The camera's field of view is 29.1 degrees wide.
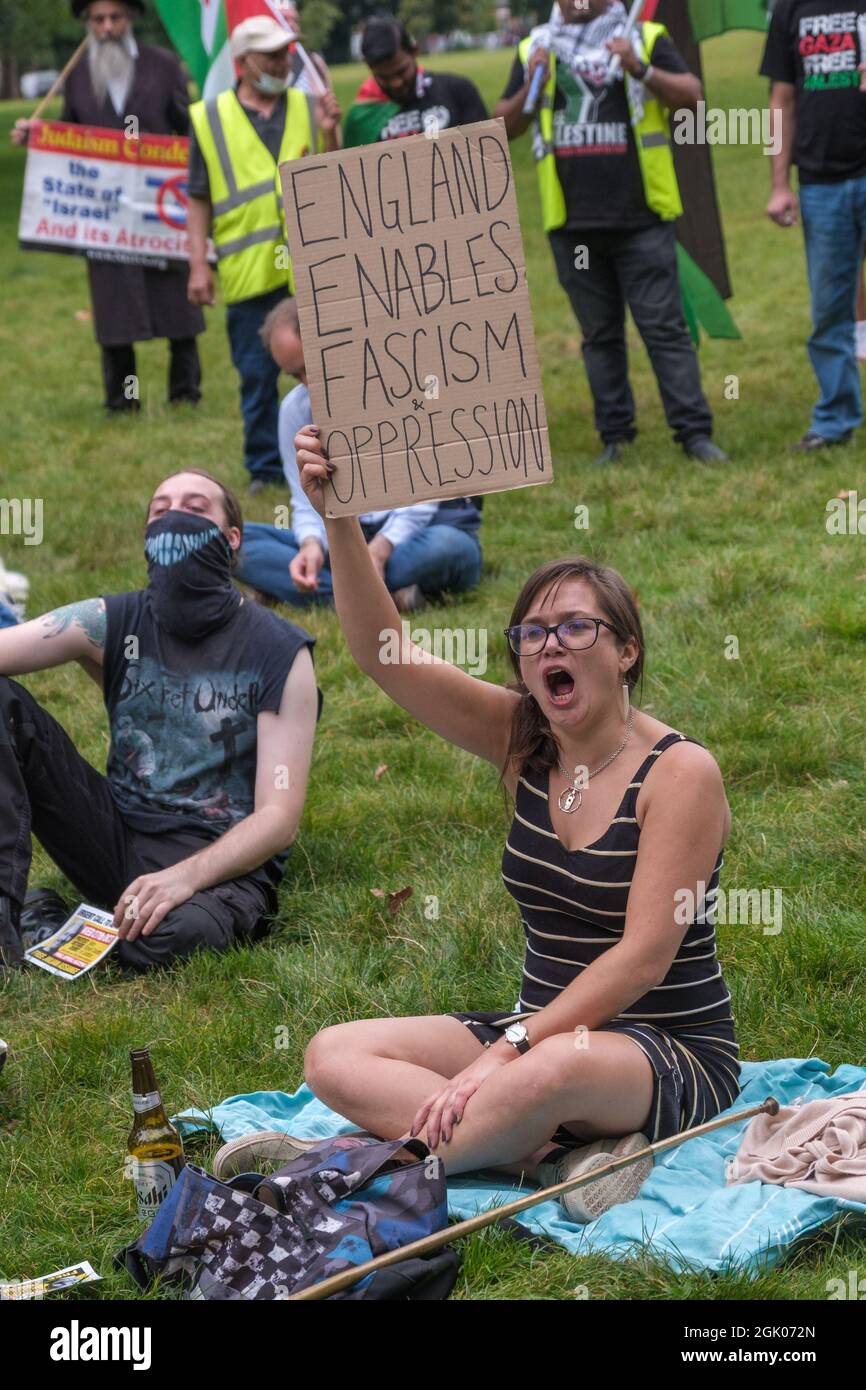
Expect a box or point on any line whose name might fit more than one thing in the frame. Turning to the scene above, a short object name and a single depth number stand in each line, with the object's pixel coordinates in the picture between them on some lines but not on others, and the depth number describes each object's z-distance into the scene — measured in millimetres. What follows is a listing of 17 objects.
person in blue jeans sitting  7184
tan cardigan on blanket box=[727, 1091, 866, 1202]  3334
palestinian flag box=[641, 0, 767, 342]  9992
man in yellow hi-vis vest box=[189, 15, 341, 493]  9203
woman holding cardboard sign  3377
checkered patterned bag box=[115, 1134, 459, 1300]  3080
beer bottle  3553
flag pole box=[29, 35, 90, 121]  10656
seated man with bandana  4750
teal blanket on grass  3197
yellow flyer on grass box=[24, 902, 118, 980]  4676
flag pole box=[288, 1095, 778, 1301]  2985
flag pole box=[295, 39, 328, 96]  9505
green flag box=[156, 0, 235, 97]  10539
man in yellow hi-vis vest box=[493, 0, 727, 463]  8609
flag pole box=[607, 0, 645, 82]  8539
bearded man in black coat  11570
